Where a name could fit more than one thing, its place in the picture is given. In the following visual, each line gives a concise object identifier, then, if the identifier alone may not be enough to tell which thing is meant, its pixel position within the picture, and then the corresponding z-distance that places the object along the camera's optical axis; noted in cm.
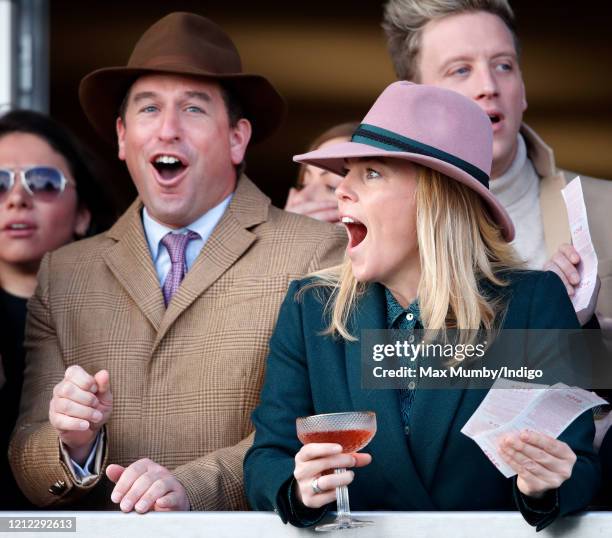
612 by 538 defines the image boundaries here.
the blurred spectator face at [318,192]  898
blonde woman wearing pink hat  568
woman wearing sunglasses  837
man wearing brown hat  658
